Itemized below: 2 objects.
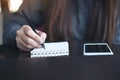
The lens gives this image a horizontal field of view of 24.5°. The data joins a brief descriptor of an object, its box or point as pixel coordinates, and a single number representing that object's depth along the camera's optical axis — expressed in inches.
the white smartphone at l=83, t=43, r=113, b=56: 24.6
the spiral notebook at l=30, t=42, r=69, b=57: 24.3
